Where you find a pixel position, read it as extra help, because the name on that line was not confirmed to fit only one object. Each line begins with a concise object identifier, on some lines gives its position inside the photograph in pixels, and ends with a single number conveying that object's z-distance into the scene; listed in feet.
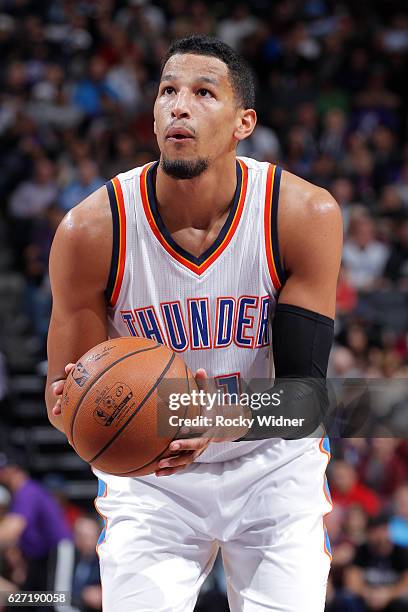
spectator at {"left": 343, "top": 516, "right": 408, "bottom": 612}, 46.11
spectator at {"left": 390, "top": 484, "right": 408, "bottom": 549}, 49.60
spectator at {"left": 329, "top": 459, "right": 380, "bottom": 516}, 51.08
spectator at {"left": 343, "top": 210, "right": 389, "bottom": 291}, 66.39
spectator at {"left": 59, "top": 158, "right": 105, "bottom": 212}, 69.26
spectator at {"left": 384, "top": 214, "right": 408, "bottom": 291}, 66.23
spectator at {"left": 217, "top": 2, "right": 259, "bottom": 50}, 85.22
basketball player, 24.20
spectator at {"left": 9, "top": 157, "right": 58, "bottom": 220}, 71.20
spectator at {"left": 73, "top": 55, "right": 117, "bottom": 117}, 77.10
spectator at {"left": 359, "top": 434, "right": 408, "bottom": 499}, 52.47
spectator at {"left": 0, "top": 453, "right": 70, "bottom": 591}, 48.55
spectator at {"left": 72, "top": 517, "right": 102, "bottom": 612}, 43.78
